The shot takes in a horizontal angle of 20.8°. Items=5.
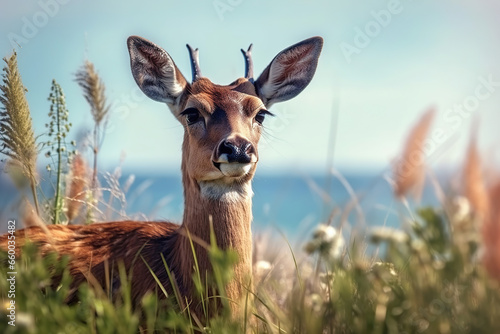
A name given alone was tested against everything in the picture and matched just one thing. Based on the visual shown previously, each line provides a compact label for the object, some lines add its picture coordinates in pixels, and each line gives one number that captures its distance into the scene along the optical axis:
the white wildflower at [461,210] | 4.47
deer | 8.02
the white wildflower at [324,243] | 5.34
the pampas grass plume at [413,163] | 4.66
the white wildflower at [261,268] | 9.66
